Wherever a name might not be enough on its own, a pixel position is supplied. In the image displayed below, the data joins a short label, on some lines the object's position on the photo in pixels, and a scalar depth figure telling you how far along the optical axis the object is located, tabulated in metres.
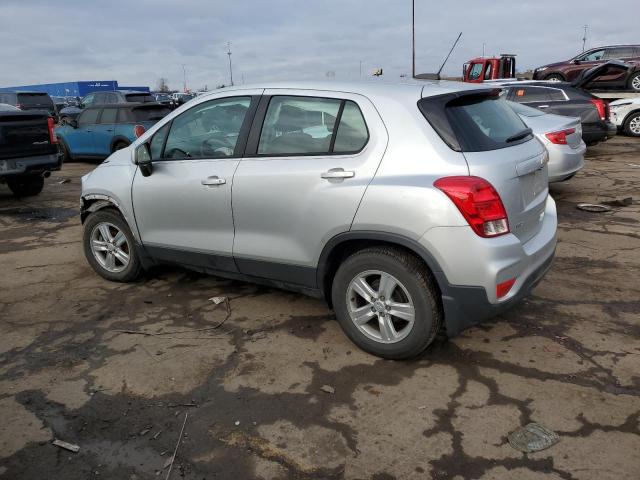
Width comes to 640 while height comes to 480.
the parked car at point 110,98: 17.83
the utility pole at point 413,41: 19.48
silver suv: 2.93
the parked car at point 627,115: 14.02
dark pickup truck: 7.72
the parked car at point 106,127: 11.69
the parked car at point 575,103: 10.24
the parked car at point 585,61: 17.49
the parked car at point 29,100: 22.69
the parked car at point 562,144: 7.02
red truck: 19.56
